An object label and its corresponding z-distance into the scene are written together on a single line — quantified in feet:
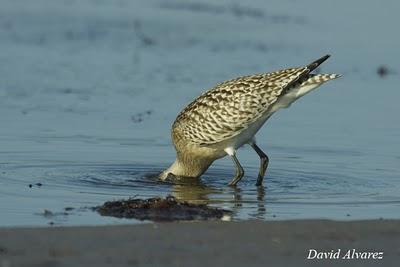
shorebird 37.37
